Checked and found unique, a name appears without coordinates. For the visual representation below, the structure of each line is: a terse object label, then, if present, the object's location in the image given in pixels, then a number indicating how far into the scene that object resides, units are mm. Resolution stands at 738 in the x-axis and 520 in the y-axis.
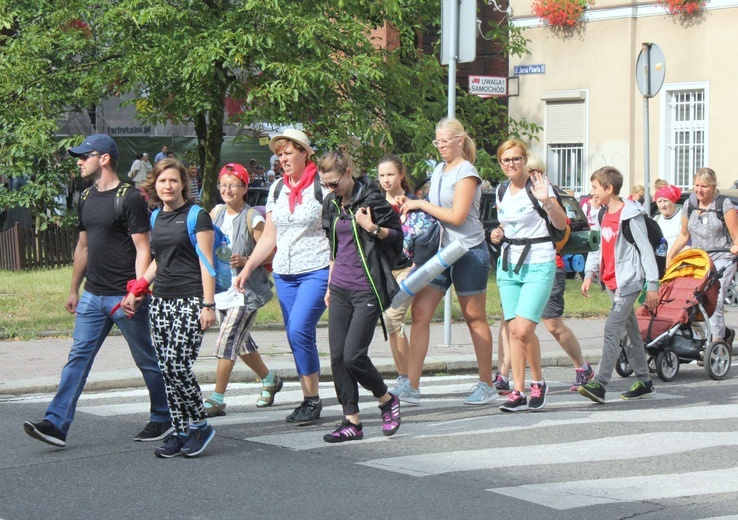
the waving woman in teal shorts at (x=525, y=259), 8641
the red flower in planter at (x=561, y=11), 27797
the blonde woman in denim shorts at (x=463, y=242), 8414
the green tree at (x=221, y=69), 16938
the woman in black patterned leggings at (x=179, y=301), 7199
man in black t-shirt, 7473
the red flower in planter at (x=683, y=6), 26167
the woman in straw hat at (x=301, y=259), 8172
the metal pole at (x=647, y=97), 15008
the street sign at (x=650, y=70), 15367
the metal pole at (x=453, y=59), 12320
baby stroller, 10906
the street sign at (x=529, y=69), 27906
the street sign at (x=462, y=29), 12453
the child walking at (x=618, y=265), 9297
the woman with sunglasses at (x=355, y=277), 7598
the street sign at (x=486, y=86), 13047
